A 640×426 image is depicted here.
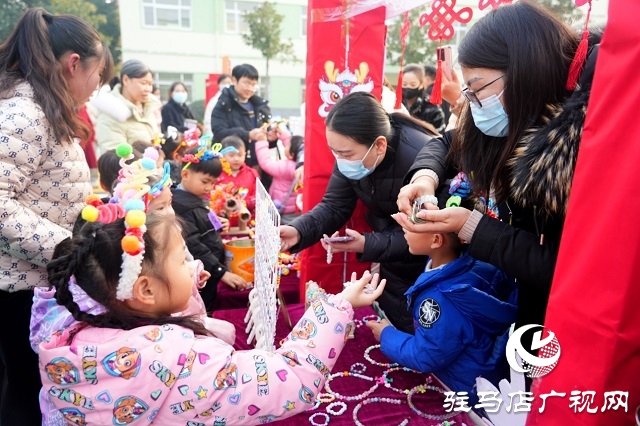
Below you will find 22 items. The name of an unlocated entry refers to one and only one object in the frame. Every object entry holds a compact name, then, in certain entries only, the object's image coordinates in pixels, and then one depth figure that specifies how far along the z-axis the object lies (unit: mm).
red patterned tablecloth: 1371
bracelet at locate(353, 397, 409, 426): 1412
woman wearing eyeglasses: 995
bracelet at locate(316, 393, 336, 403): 1456
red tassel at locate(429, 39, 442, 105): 1992
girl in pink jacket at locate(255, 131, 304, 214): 3740
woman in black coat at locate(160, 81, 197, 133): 5866
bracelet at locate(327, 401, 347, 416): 1400
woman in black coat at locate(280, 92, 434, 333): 1876
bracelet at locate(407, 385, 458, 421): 1370
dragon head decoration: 2281
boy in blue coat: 1320
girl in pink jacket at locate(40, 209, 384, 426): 946
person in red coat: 3566
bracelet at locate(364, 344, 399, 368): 1655
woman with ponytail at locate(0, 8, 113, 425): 1392
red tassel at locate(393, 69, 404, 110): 2631
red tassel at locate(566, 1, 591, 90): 1029
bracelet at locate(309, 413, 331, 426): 1356
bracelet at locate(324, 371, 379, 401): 1478
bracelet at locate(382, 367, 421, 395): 1505
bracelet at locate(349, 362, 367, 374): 1632
